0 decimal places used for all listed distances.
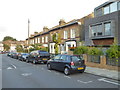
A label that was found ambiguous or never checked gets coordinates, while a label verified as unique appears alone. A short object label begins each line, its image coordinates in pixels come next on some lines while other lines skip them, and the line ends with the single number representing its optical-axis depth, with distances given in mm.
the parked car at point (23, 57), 18438
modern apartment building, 13567
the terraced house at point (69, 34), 19175
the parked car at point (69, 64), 8023
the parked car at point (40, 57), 13972
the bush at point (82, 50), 13516
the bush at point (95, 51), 11213
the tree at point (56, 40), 18567
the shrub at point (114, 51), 9031
